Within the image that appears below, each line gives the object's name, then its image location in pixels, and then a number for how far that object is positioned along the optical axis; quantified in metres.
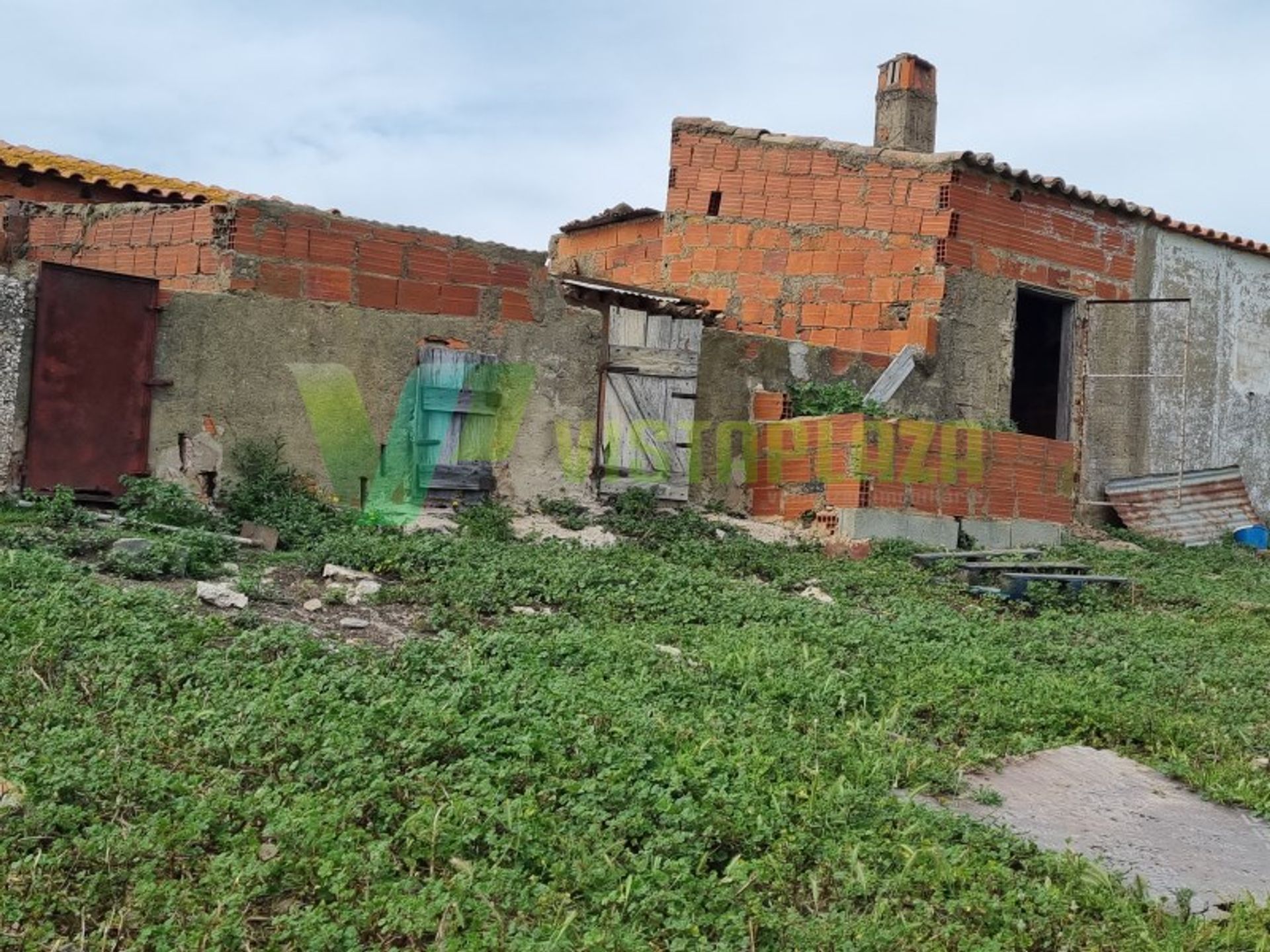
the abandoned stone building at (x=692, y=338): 9.81
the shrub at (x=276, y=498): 9.62
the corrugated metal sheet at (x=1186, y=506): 15.41
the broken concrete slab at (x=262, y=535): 9.11
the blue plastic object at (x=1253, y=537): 15.92
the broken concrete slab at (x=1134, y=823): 4.57
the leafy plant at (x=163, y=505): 9.07
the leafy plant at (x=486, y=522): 10.14
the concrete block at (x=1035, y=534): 12.27
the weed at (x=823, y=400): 12.63
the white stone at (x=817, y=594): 9.20
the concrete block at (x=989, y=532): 11.96
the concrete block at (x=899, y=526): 11.32
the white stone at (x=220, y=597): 6.92
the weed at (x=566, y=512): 11.00
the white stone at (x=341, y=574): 8.16
